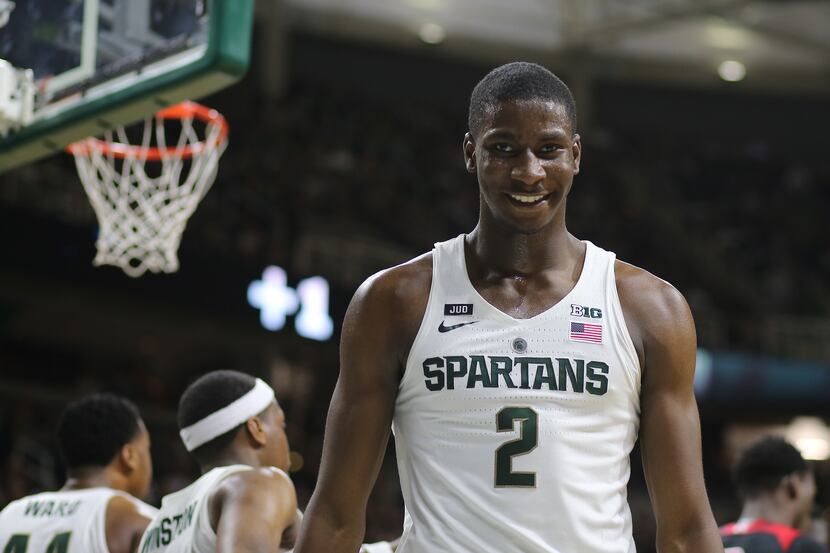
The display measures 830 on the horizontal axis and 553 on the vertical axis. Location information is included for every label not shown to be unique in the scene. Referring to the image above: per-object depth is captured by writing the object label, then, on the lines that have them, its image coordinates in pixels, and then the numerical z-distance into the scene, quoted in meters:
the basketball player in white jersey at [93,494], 8.69
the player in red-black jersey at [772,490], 9.77
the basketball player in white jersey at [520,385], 4.77
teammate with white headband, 7.23
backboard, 8.27
